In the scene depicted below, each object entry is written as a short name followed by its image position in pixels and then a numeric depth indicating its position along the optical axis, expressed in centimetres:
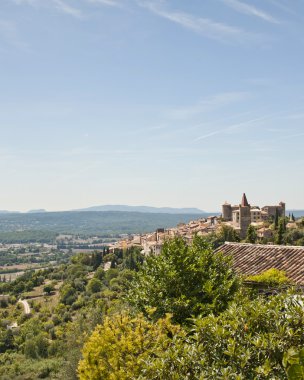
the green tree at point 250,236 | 5066
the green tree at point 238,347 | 523
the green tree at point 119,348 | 716
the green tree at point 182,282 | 1052
